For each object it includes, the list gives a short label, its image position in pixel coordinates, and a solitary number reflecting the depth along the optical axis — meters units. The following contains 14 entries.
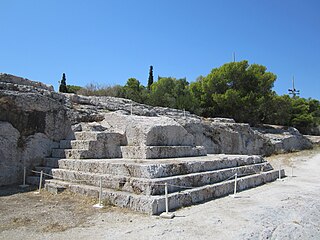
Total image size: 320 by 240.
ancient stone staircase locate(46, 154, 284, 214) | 4.96
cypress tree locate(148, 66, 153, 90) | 34.10
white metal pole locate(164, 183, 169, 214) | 4.70
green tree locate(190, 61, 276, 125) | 23.11
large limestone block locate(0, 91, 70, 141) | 7.23
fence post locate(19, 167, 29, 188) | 6.86
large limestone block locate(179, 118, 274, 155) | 13.19
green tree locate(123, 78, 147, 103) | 24.88
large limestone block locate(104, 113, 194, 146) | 7.23
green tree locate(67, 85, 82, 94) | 30.27
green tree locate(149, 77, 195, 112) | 23.03
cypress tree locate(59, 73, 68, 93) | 25.40
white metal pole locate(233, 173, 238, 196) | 6.19
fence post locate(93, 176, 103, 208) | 5.00
